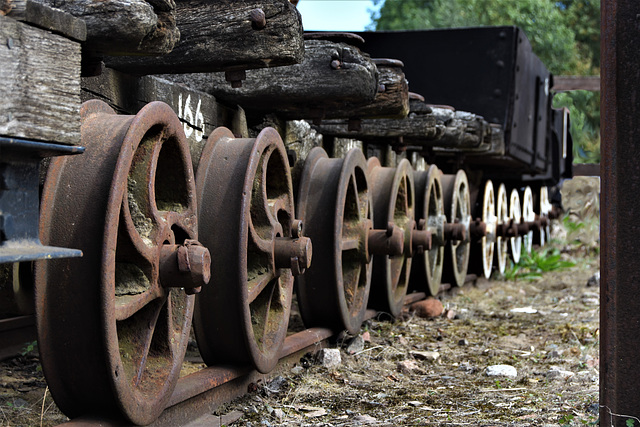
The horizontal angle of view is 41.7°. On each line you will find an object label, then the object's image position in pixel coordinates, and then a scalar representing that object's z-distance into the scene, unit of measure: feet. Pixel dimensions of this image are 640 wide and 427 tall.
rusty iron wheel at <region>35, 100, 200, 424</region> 6.40
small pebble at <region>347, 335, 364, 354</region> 12.74
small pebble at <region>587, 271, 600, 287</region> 24.12
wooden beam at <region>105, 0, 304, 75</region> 8.88
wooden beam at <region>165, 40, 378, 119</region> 11.30
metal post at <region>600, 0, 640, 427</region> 6.24
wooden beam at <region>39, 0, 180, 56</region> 6.22
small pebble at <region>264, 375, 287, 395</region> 10.00
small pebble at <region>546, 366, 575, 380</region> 11.21
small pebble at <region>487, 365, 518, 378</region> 11.51
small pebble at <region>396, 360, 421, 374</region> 11.70
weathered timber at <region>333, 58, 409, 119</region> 13.20
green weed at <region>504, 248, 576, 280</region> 26.55
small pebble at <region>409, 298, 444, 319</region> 17.20
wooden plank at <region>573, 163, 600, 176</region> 41.09
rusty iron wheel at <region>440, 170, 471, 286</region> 20.48
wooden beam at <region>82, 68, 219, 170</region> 8.37
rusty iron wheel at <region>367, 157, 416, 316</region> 15.15
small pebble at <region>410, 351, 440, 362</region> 12.71
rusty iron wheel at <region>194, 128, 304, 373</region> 9.03
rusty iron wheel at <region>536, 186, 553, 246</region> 38.55
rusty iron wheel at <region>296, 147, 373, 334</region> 12.34
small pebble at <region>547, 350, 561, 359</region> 12.95
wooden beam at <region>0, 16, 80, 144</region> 4.66
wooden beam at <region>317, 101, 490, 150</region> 16.05
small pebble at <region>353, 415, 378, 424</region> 8.77
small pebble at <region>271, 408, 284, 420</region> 8.87
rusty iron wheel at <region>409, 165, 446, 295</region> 17.98
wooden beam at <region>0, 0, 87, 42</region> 4.74
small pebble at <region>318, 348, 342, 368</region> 11.71
